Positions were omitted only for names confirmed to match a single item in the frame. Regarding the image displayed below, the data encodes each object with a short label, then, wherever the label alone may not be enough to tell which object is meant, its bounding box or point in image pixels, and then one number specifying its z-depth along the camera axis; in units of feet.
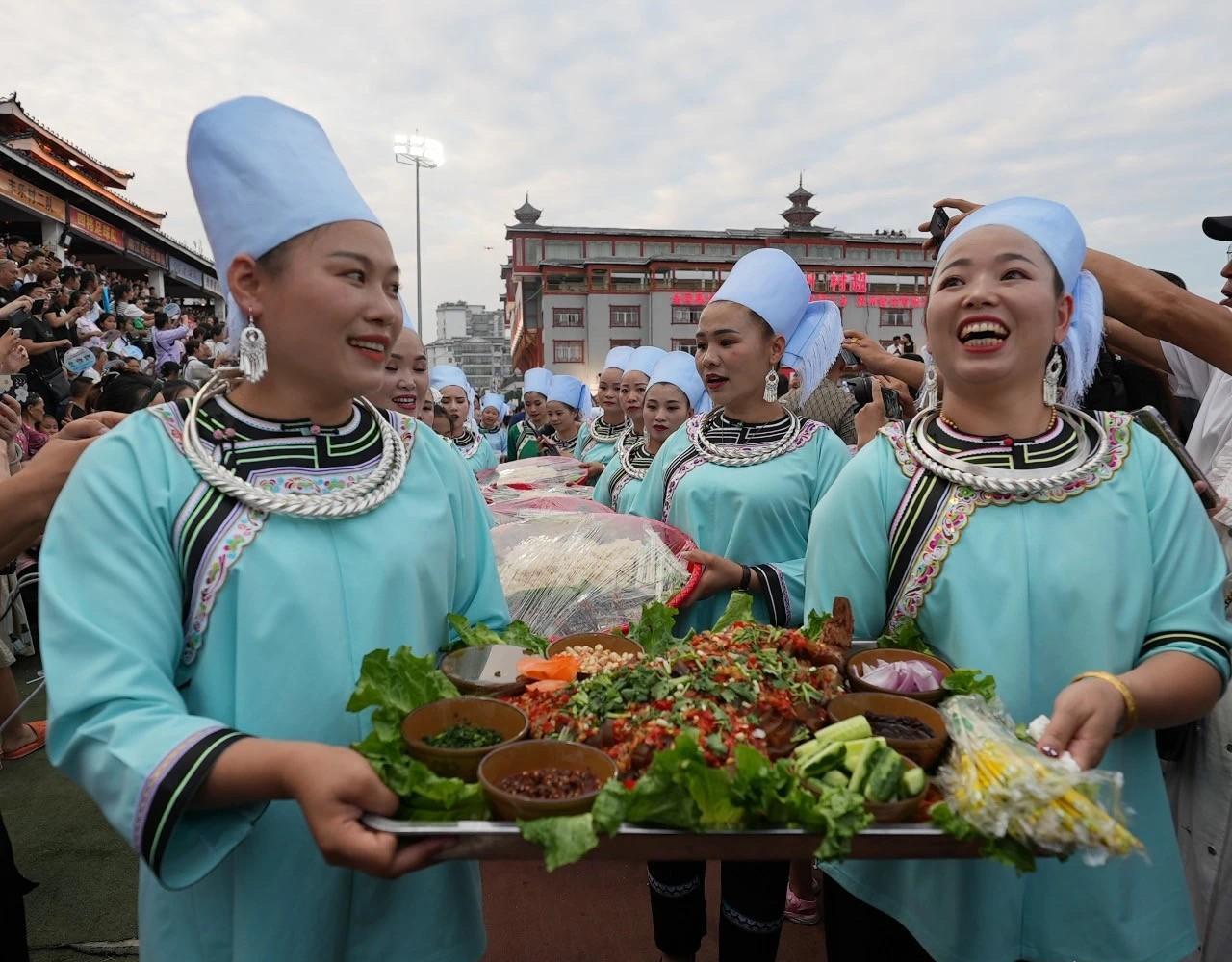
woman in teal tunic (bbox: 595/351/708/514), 16.56
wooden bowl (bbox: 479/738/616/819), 4.17
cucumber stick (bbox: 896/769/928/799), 4.41
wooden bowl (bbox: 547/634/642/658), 6.40
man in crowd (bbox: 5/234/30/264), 43.52
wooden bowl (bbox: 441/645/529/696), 5.56
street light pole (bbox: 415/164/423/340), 86.63
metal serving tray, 4.20
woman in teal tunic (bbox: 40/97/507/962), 4.21
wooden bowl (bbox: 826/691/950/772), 4.66
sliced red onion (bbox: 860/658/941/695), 5.45
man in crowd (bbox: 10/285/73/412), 25.49
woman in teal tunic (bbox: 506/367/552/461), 30.52
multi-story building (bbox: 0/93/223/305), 64.69
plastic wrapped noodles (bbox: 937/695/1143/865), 3.87
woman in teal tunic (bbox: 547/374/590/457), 28.27
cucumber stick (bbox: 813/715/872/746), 4.76
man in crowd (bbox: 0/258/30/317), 24.48
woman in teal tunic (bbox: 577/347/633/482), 24.20
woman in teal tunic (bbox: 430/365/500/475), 24.22
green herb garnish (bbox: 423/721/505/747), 4.82
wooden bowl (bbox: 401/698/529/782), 4.55
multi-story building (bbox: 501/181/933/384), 135.13
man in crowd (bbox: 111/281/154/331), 56.70
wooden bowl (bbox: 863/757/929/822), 4.24
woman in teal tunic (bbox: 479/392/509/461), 36.09
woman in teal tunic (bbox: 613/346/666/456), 20.74
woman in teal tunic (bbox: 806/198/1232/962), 5.52
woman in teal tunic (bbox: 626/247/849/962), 9.40
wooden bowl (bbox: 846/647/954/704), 5.26
